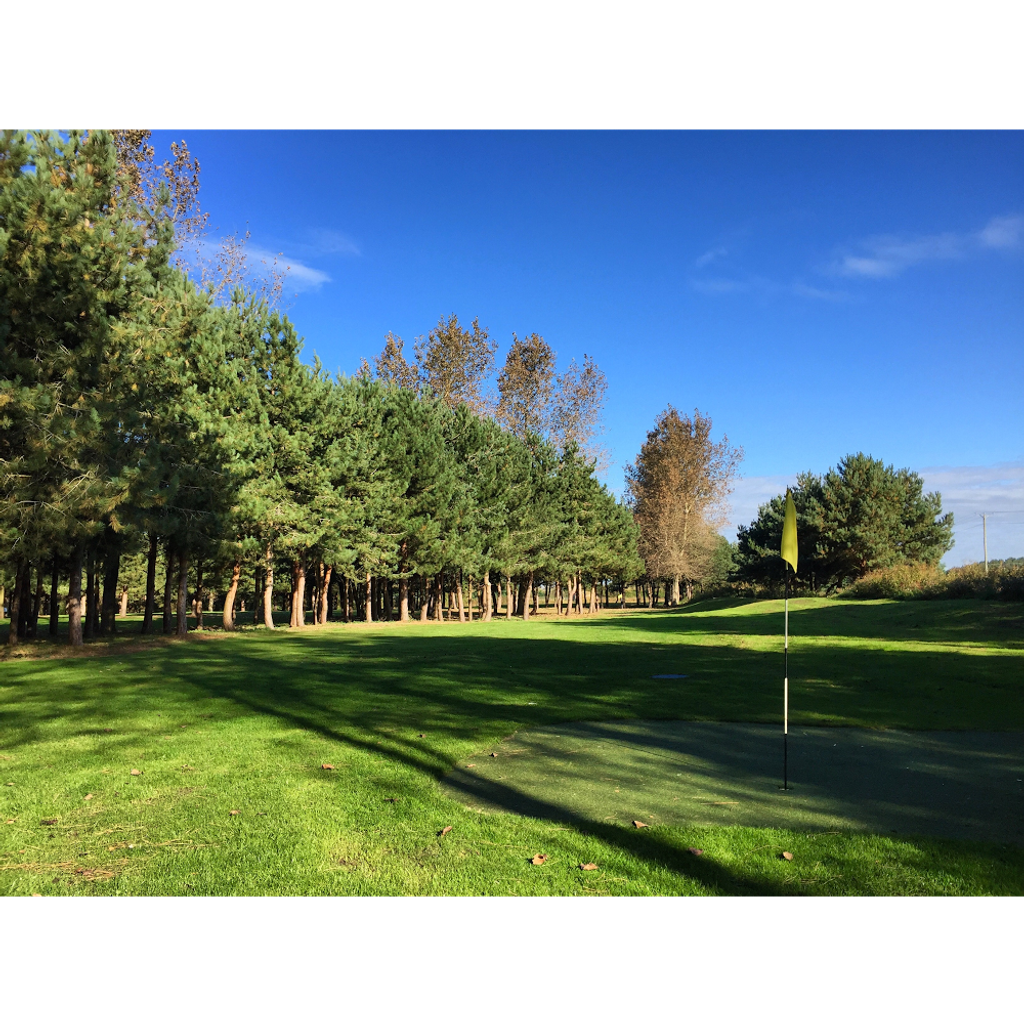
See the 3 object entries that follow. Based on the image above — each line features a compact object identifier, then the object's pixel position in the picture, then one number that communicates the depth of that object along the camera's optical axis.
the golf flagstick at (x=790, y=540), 5.93
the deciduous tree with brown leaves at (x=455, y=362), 48.88
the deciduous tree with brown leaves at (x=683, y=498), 64.25
